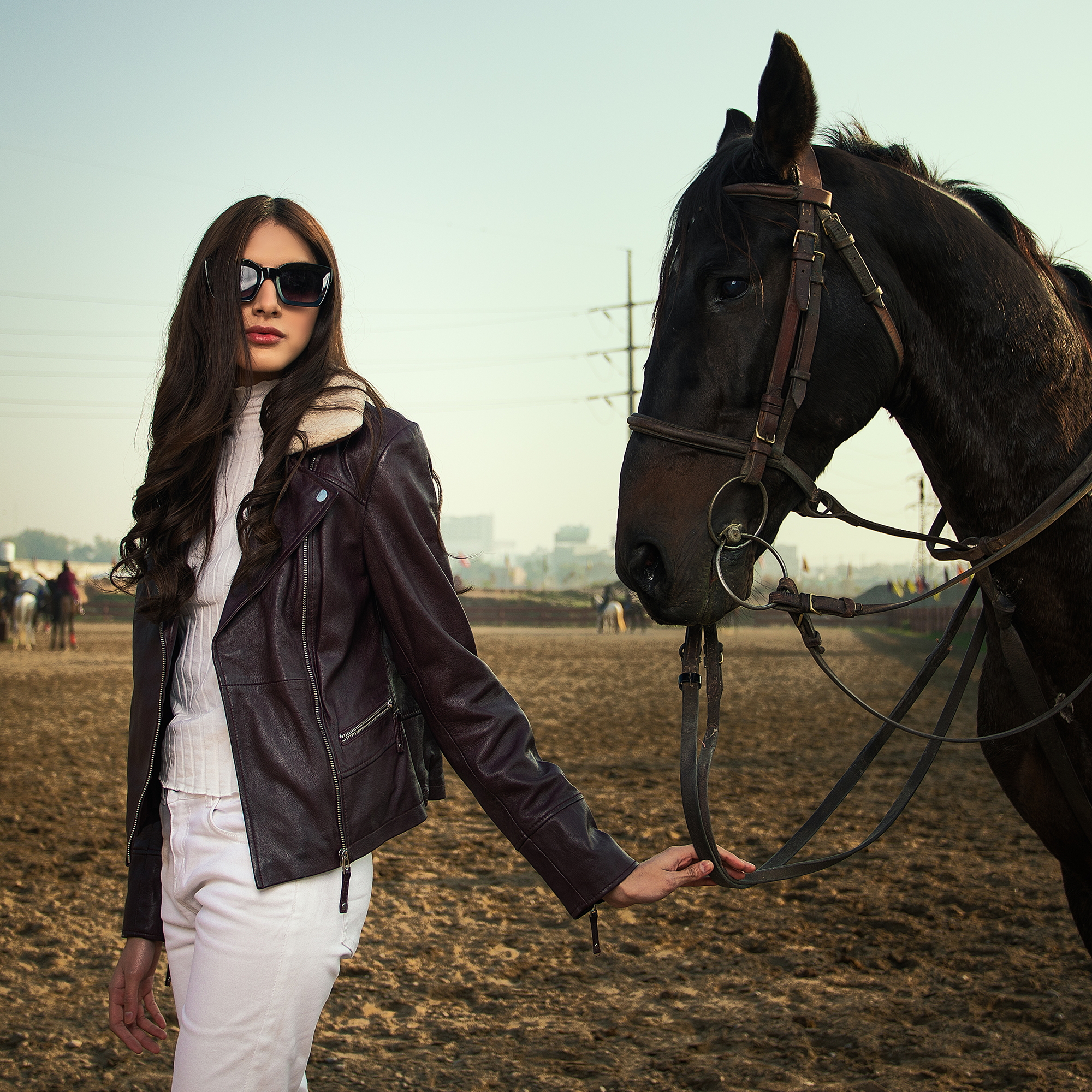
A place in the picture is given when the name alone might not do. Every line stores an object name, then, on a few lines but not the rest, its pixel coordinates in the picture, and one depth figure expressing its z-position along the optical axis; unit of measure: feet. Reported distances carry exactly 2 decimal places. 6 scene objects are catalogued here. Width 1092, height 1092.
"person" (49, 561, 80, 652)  65.57
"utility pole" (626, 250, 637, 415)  95.94
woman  4.59
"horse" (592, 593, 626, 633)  111.65
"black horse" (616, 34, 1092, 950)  5.54
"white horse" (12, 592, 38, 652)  65.87
